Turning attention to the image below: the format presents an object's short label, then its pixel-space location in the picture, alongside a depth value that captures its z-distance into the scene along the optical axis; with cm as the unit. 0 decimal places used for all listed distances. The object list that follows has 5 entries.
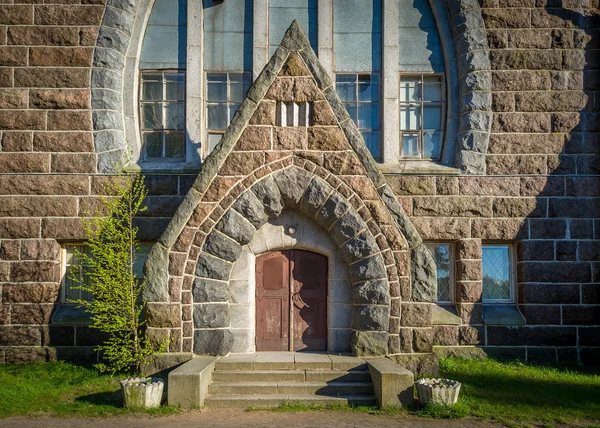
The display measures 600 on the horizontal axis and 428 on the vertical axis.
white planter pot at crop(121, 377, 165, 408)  748
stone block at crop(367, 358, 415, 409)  746
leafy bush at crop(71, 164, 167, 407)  864
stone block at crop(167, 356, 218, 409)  744
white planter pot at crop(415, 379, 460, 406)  740
